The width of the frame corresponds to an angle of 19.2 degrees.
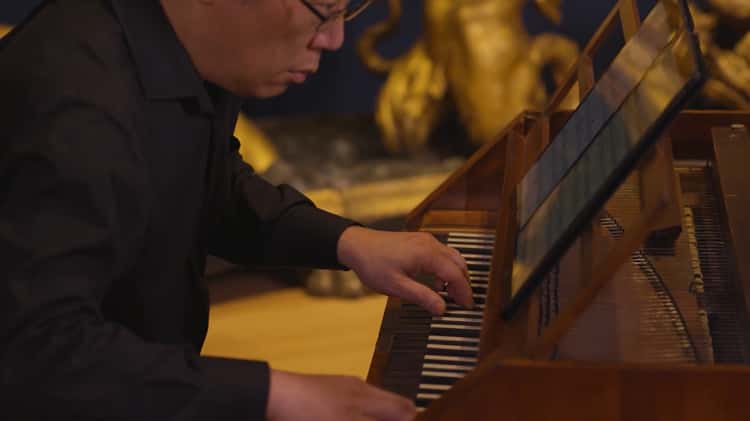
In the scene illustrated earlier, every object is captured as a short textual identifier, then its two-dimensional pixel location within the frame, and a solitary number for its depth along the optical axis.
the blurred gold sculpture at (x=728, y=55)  3.82
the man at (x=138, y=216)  1.99
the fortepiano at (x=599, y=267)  2.03
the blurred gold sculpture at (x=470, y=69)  4.03
